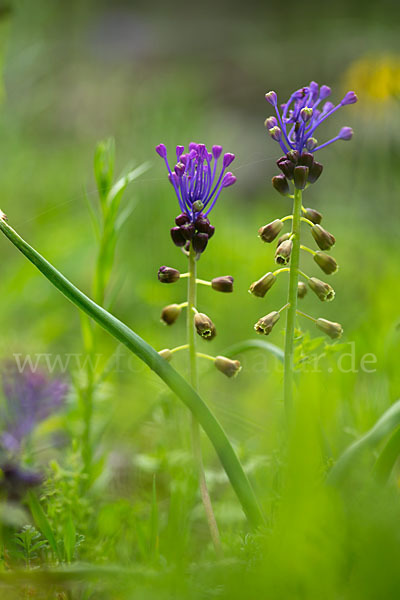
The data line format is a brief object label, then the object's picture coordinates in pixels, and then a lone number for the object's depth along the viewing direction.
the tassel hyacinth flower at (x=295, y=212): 0.65
